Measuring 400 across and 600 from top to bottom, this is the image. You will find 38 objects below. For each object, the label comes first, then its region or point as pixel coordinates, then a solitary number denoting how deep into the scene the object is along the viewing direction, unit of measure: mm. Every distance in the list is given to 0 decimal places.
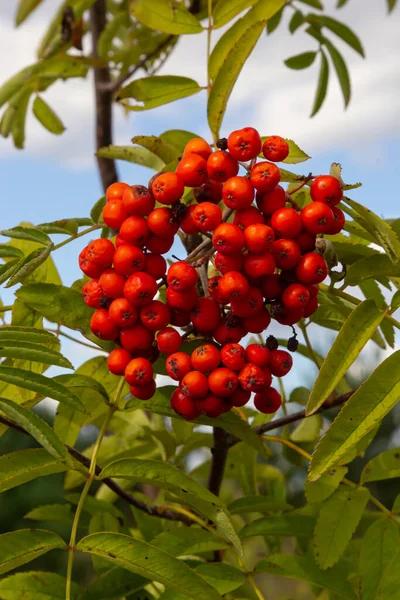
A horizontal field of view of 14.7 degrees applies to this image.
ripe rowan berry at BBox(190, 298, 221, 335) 443
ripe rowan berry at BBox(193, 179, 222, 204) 447
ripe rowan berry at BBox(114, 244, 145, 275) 439
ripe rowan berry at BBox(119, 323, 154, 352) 445
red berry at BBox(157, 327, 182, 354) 445
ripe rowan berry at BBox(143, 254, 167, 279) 446
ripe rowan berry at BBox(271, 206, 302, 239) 434
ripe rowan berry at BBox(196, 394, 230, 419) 440
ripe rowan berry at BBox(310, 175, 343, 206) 438
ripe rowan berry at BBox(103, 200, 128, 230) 449
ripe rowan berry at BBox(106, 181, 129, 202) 455
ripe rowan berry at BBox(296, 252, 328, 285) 434
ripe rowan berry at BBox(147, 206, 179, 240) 440
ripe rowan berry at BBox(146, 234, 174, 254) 445
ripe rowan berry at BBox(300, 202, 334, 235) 434
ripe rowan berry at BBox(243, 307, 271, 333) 444
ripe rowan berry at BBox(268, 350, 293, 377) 446
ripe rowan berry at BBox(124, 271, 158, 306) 437
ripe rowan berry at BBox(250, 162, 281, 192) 434
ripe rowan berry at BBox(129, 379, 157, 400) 448
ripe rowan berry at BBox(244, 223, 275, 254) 427
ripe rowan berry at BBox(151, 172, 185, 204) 439
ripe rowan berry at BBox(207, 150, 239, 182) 438
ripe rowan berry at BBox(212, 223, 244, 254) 428
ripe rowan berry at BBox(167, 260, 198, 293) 435
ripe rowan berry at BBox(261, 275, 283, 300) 441
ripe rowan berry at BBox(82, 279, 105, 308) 452
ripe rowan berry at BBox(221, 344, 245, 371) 437
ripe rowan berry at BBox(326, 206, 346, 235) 441
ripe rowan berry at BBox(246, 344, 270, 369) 441
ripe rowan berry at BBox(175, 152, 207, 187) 440
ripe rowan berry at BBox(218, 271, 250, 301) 430
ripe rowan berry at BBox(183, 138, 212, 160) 445
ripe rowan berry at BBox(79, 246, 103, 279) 450
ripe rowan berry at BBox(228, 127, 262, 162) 438
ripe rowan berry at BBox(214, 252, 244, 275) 435
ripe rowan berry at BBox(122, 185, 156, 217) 441
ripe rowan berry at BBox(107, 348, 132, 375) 447
